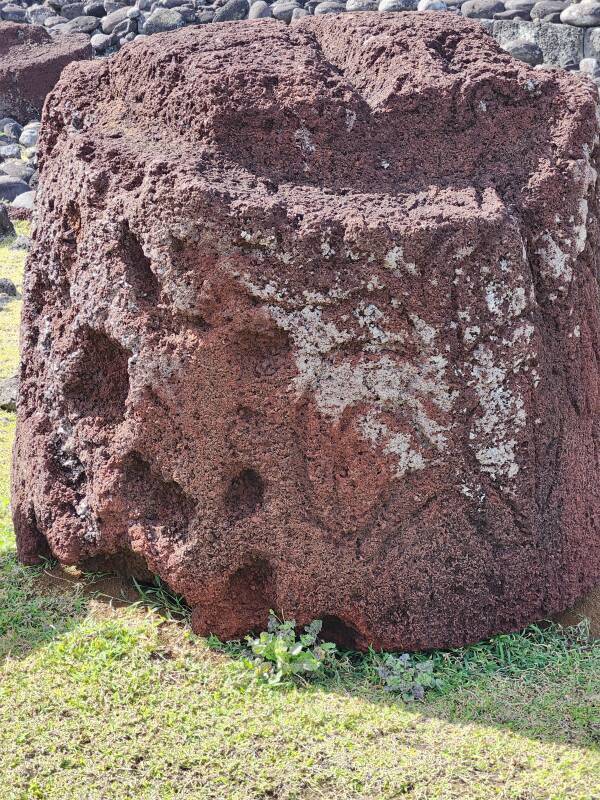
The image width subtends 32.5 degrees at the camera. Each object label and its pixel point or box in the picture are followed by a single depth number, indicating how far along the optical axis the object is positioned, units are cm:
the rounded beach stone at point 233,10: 1330
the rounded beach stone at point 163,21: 1360
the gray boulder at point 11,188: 975
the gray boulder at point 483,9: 1105
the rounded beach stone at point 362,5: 1224
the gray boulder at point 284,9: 1272
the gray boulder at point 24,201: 936
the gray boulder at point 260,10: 1308
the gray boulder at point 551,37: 1041
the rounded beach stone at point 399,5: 1160
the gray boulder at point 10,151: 1119
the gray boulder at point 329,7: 1252
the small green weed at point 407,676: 285
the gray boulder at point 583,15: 1032
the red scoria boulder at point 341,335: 279
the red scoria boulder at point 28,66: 1251
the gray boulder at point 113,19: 1433
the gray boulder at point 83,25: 1465
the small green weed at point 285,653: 288
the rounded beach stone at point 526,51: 1038
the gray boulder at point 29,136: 1189
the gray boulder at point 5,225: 873
